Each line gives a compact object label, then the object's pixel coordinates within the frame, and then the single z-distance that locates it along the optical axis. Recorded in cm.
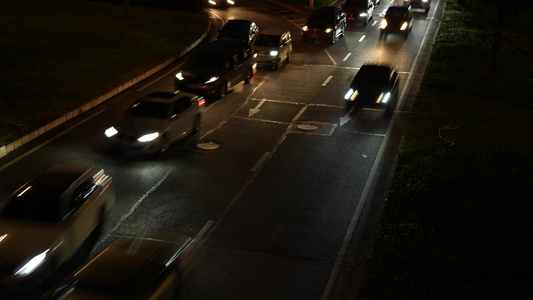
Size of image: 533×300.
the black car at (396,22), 3912
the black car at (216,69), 2559
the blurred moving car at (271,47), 3092
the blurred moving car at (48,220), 1191
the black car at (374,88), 2509
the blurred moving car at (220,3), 4750
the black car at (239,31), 3428
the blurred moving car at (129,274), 1036
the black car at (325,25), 3681
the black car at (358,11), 4328
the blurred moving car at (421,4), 4912
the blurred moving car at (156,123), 1914
